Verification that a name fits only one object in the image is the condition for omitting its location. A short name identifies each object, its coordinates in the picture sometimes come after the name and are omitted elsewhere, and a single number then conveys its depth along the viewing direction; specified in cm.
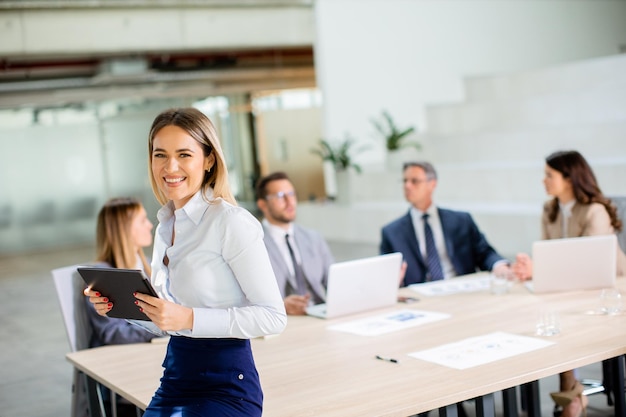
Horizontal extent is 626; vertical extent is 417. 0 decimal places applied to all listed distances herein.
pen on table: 298
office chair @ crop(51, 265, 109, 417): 365
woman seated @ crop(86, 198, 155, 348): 392
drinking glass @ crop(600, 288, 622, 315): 347
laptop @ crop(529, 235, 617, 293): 391
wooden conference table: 260
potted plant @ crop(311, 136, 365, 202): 1234
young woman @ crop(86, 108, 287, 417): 225
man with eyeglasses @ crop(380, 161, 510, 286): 488
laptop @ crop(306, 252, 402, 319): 371
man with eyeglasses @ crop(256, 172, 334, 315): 452
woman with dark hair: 438
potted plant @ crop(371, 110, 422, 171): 1180
